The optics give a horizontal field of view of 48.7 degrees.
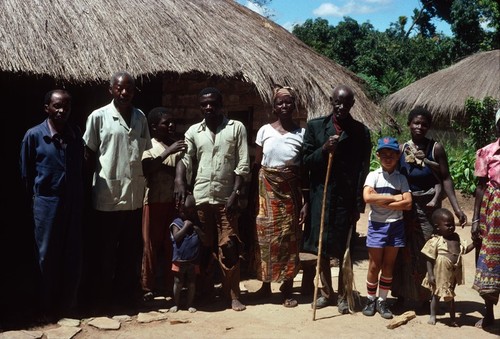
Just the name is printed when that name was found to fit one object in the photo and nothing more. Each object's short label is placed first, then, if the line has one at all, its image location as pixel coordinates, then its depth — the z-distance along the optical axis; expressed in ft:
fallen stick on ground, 14.19
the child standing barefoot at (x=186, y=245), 14.89
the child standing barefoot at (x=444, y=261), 14.28
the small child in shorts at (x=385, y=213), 14.66
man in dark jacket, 15.10
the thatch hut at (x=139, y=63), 17.07
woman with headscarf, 15.26
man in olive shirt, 14.85
